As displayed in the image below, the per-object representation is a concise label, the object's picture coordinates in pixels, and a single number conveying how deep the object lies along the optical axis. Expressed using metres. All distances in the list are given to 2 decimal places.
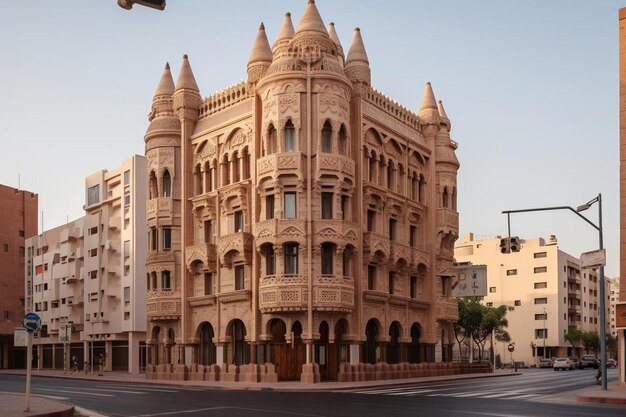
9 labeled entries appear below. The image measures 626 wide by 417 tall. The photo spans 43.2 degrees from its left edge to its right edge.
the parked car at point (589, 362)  89.62
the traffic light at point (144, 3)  8.41
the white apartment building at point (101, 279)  73.25
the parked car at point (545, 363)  98.00
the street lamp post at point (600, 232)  33.03
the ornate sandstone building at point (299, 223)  46.28
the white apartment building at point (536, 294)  126.44
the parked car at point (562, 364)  80.31
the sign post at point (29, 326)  22.16
